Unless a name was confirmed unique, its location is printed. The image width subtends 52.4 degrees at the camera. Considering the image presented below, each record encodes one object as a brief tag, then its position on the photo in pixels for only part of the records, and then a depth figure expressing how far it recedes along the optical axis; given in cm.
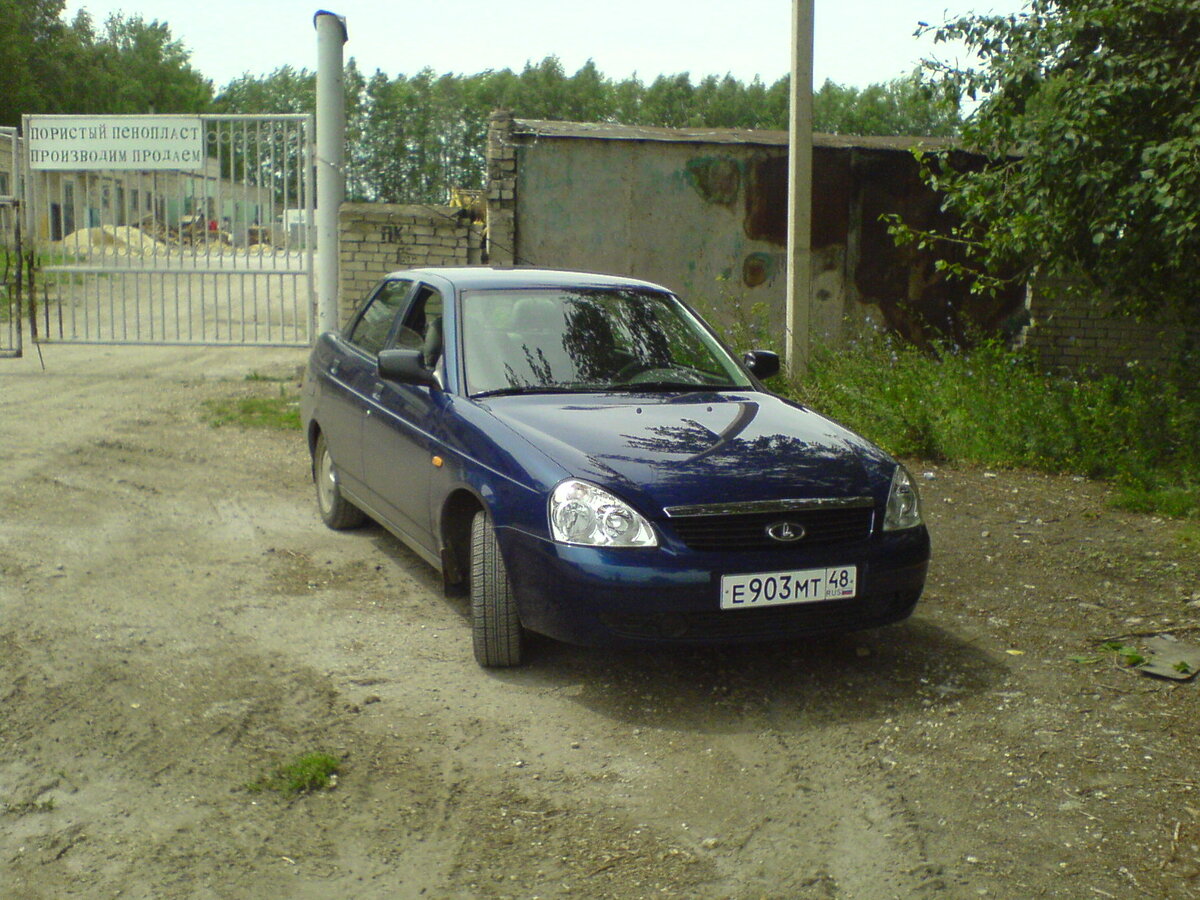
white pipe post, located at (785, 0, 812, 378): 956
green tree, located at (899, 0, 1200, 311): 696
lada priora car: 406
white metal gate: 1155
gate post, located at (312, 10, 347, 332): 1112
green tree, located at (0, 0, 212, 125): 4972
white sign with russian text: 1155
